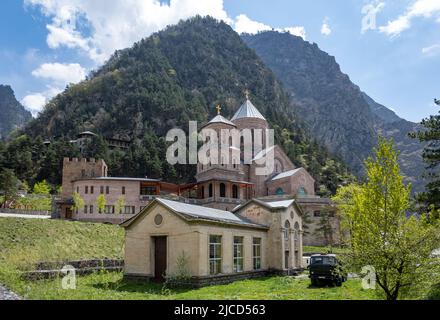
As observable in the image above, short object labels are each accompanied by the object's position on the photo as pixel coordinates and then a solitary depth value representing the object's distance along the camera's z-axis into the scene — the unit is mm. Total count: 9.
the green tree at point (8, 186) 55938
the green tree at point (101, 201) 48562
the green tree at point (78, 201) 48438
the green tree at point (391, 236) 12438
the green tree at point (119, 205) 49938
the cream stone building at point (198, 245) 21031
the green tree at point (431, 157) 23250
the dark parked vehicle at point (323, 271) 22203
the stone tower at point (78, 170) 57438
